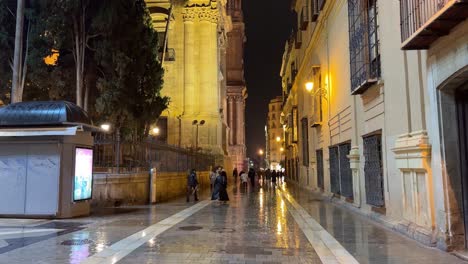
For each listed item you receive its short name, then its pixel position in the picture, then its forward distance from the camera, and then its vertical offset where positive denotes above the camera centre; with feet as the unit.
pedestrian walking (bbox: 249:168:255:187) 117.35 -0.25
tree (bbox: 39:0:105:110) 65.67 +22.81
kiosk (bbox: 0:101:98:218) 43.55 +1.80
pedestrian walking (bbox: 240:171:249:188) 115.40 -0.99
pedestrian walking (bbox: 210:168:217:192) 81.88 +0.10
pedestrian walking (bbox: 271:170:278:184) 149.23 -0.39
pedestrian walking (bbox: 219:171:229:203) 68.54 -2.26
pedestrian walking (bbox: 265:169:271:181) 171.80 -0.03
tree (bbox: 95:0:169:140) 67.97 +17.52
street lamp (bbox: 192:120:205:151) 141.18 +16.82
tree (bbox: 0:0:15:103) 66.54 +20.36
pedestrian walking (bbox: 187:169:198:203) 69.21 -0.97
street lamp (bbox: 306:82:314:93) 71.41 +14.38
